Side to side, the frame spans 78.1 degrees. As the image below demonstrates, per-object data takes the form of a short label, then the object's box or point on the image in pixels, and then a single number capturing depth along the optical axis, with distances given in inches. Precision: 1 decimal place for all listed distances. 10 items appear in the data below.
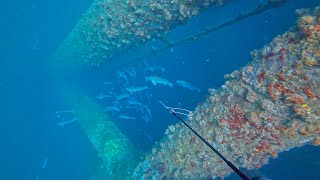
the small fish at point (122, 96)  275.3
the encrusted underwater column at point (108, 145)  240.2
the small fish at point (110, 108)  291.2
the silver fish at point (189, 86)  228.6
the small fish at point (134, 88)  253.9
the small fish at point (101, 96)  315.7
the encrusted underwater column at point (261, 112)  85.5
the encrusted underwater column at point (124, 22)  162.2
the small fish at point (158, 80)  234.4
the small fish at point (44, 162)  478.4
